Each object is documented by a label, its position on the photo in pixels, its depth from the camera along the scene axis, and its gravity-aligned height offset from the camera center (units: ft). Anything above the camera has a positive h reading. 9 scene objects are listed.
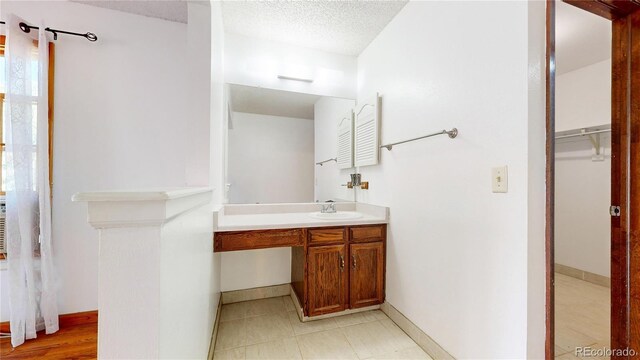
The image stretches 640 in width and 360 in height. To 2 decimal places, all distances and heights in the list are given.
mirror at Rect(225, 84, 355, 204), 7.20 +1.02
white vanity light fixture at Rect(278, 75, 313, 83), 7.45 +3.05
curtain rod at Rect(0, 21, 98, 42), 5.32 +3.36
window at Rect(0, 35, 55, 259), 5.39 +1.20
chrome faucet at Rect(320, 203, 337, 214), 7.33 -0.86
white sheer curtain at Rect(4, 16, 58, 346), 5.16 -0.12
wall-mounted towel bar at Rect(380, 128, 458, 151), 4.51 +0.87
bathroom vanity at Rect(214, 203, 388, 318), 5.65 -1.69
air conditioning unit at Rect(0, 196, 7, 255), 5.35 -0.87
